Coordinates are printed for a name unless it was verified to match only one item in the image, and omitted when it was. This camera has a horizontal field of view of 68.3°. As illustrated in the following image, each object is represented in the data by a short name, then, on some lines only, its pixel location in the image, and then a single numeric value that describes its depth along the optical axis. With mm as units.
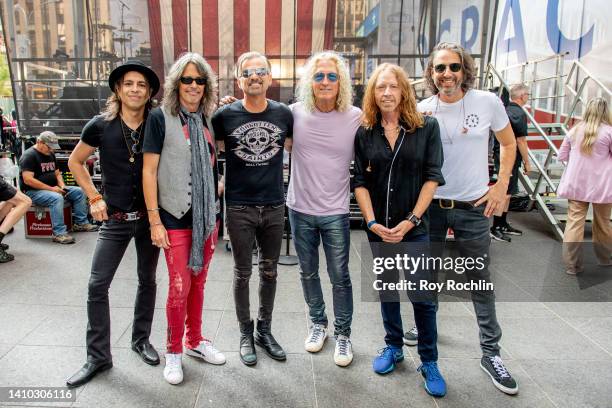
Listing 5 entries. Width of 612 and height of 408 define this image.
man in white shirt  2674
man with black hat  2615
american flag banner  7258
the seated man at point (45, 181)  6184
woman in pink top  4926
